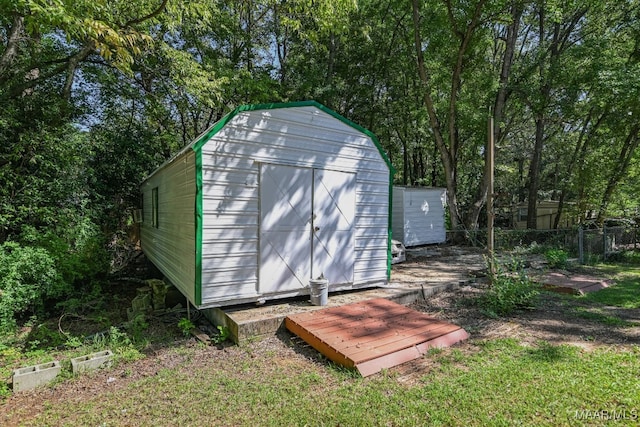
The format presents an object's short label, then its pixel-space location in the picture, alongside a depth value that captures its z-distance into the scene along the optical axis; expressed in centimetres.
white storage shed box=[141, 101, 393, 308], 419
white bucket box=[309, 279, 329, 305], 475
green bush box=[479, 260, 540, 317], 493
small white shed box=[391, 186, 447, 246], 1145
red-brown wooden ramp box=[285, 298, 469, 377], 336
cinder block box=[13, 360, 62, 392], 316
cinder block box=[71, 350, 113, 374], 341
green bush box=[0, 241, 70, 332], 489
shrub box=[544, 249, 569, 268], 818
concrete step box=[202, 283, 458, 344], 398
